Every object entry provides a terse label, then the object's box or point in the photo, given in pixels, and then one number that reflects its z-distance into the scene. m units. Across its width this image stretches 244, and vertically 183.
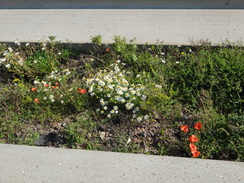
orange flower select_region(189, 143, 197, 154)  3.31
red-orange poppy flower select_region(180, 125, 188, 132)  3.53
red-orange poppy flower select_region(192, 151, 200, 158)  3.30
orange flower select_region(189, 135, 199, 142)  3.37
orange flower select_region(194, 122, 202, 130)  3.46
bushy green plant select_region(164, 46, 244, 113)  3.89
